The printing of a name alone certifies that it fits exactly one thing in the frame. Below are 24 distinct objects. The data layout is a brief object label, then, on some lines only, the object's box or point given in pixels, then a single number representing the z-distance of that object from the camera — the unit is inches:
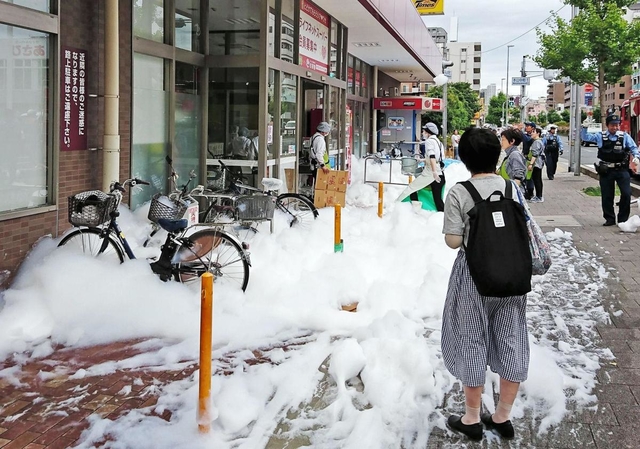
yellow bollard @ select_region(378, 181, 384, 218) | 473.1
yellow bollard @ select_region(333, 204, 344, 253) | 321.5
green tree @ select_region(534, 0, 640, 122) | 914.1
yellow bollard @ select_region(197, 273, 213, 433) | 149.6
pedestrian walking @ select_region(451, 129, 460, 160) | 1277.1
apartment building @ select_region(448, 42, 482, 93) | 5334.6
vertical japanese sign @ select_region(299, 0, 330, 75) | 505.7
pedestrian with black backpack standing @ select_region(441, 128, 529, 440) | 152.0
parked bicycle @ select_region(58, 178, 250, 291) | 248.4
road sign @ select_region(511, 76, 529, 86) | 1907.0
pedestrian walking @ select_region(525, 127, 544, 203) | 622.8
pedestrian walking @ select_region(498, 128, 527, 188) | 438.1
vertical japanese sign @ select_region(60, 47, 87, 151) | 275.0
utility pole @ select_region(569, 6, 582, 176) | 950.4
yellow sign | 1155.9
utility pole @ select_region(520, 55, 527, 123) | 1982.0
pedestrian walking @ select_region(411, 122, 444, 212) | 467.2
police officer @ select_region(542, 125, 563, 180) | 888.9
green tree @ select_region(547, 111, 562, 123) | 4781.0
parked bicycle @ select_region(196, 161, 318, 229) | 311.4
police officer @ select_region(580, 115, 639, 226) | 440.1
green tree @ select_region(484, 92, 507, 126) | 4330.7
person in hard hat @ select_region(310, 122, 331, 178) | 495.8
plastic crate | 379.2
